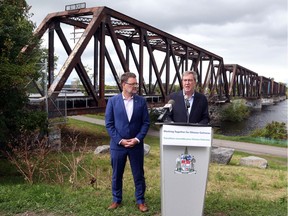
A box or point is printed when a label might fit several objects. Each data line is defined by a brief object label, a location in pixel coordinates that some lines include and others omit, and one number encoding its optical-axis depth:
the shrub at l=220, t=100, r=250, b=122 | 47.12
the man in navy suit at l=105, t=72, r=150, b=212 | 4.48
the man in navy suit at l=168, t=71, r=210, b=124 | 4.10
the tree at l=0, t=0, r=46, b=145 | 8.05
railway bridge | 15.83
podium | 3.76
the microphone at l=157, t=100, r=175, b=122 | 3.88
